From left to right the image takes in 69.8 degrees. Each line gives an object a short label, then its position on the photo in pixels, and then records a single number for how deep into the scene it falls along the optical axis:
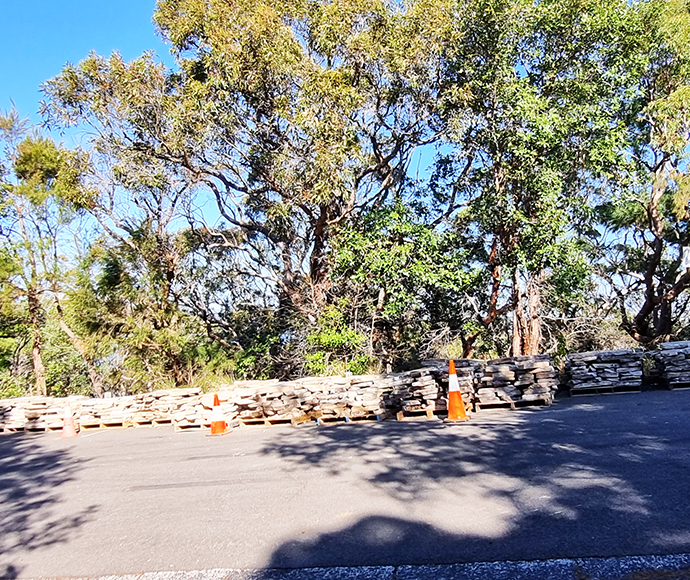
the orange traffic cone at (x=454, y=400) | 7.72
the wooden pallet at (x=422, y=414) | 8.45
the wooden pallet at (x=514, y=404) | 8.51
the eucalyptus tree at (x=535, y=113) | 11.37
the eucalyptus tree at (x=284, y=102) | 11.73
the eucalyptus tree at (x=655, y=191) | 12.69
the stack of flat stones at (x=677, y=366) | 9.16
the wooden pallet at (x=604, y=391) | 9.41
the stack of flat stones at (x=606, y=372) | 9.38
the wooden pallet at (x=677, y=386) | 9.16
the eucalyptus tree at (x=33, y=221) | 16.16
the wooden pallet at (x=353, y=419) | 8.85
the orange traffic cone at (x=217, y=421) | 8.94
